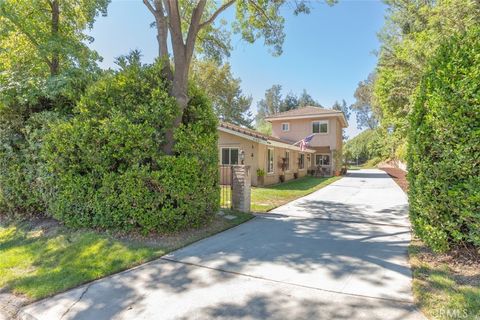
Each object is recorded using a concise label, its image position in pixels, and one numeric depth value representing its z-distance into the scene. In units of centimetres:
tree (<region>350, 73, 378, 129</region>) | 4991
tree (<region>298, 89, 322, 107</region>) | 5263
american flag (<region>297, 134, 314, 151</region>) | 1883
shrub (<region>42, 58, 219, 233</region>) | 551
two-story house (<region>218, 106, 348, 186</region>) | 1505
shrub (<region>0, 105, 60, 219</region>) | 659
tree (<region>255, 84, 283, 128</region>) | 5125
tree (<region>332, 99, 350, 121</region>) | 6324
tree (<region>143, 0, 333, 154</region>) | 616
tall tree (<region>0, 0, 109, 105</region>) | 858
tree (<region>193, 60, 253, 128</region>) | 2833
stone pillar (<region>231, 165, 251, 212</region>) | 795
